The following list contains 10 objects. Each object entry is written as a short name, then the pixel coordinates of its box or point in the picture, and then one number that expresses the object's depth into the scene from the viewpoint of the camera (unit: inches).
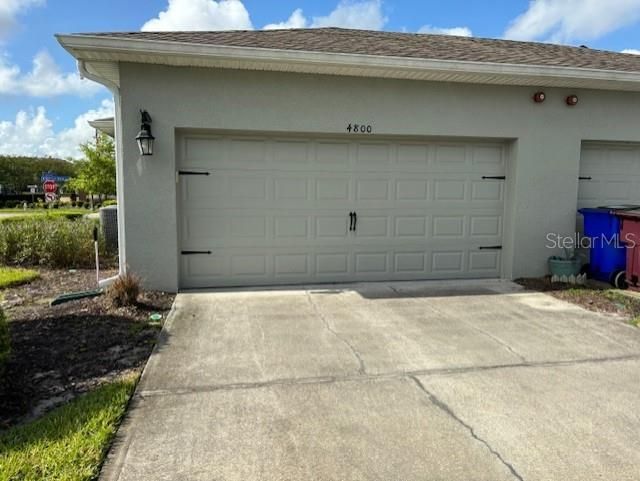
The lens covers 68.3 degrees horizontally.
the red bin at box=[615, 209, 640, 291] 256.7
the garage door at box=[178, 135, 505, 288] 262.2
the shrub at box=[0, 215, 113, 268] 333.4
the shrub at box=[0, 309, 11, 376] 127.5
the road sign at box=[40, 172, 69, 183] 1806.1
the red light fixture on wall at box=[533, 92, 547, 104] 277.0
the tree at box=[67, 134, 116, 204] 920.3
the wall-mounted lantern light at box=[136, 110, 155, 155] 235.0
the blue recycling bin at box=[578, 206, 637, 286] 270.7
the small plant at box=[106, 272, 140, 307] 215.6
